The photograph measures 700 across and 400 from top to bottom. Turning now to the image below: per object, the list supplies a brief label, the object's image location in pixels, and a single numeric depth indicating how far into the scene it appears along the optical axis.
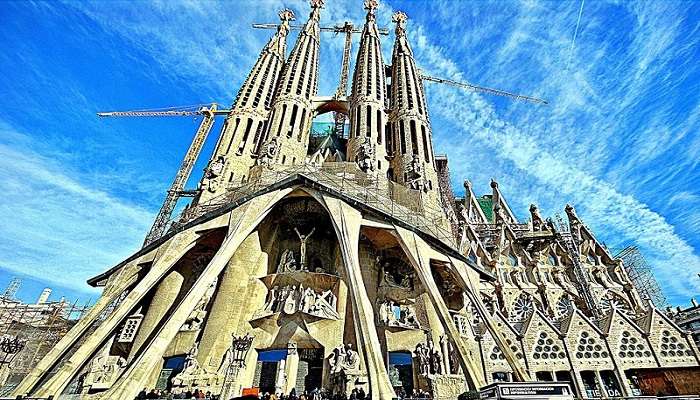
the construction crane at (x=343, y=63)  39.81
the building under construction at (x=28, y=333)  23.86
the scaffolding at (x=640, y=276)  27.83
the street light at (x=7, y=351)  23.17
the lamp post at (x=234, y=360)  14.73
